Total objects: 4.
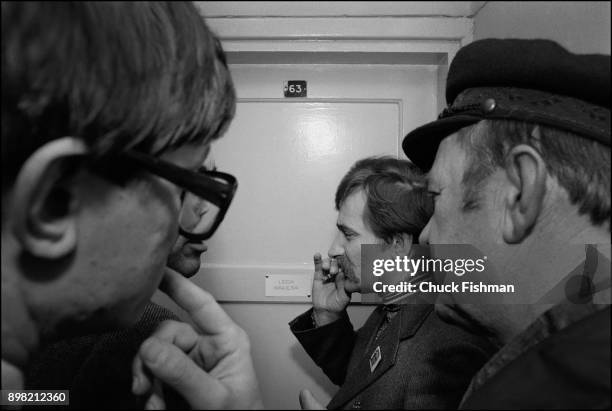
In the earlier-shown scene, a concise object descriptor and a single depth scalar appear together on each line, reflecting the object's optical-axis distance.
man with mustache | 1.12
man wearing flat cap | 0.67
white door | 1.93
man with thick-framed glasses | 0.45
